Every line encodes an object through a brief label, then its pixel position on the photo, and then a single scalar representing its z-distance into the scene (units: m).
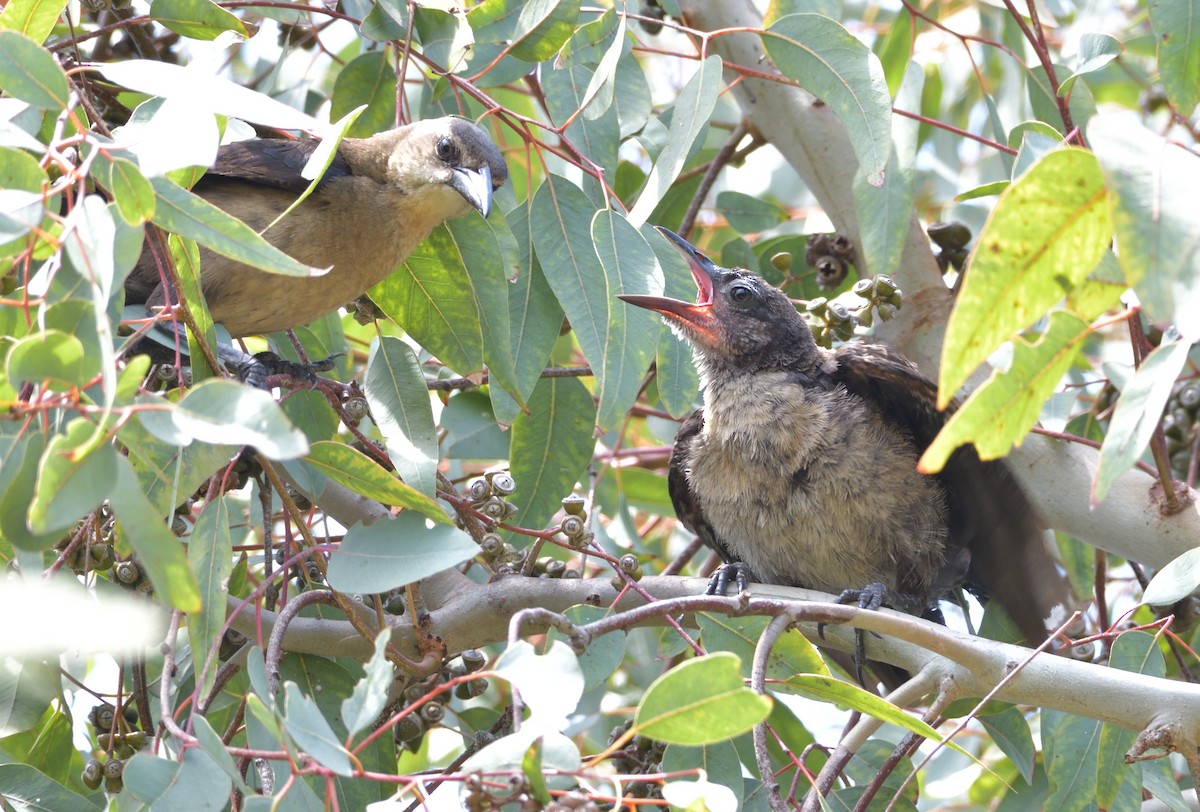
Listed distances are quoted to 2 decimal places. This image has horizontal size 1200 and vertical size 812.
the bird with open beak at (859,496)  6.42
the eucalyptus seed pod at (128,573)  4.96
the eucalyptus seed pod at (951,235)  7.16
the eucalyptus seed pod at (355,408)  5.28
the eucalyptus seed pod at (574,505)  5.10
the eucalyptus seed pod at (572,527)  4.92
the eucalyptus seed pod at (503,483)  5.01
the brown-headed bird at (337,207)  5.67
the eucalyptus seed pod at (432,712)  4.98
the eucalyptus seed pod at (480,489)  4.94
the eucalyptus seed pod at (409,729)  5.16
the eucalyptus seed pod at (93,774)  4.97
